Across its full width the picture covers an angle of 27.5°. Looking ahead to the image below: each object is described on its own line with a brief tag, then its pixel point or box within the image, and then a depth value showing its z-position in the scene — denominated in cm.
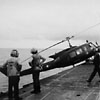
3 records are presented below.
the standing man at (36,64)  873
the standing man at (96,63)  1037
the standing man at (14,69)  754
